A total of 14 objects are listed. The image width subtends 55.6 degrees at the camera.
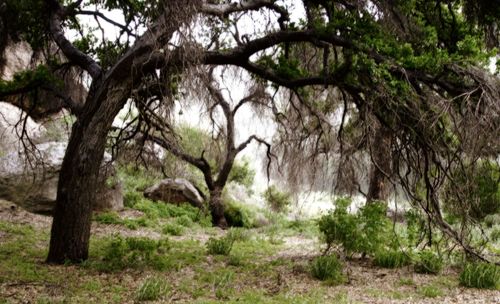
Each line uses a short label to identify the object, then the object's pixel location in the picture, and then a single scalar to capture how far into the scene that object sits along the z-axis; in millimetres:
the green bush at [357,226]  7613
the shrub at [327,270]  6902
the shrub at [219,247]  8664
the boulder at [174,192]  14938
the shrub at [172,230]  11258
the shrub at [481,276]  6449
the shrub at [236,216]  14984
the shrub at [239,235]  10749
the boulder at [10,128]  14344
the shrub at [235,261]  7902
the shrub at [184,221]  12820
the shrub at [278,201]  19953
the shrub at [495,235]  11744
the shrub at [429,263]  7426
